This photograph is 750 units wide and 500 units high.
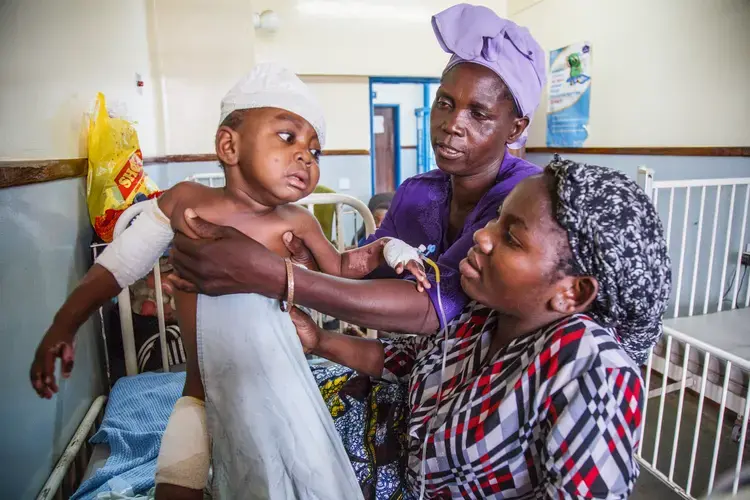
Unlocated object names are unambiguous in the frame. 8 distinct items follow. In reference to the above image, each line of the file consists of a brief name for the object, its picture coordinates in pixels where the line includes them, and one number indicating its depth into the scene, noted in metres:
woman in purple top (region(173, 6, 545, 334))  0.91
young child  0.95
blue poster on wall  4.29
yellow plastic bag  1.97
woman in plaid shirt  0.74
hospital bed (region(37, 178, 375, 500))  1.41
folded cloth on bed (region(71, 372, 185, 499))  1.36
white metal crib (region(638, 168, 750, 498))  2.07
